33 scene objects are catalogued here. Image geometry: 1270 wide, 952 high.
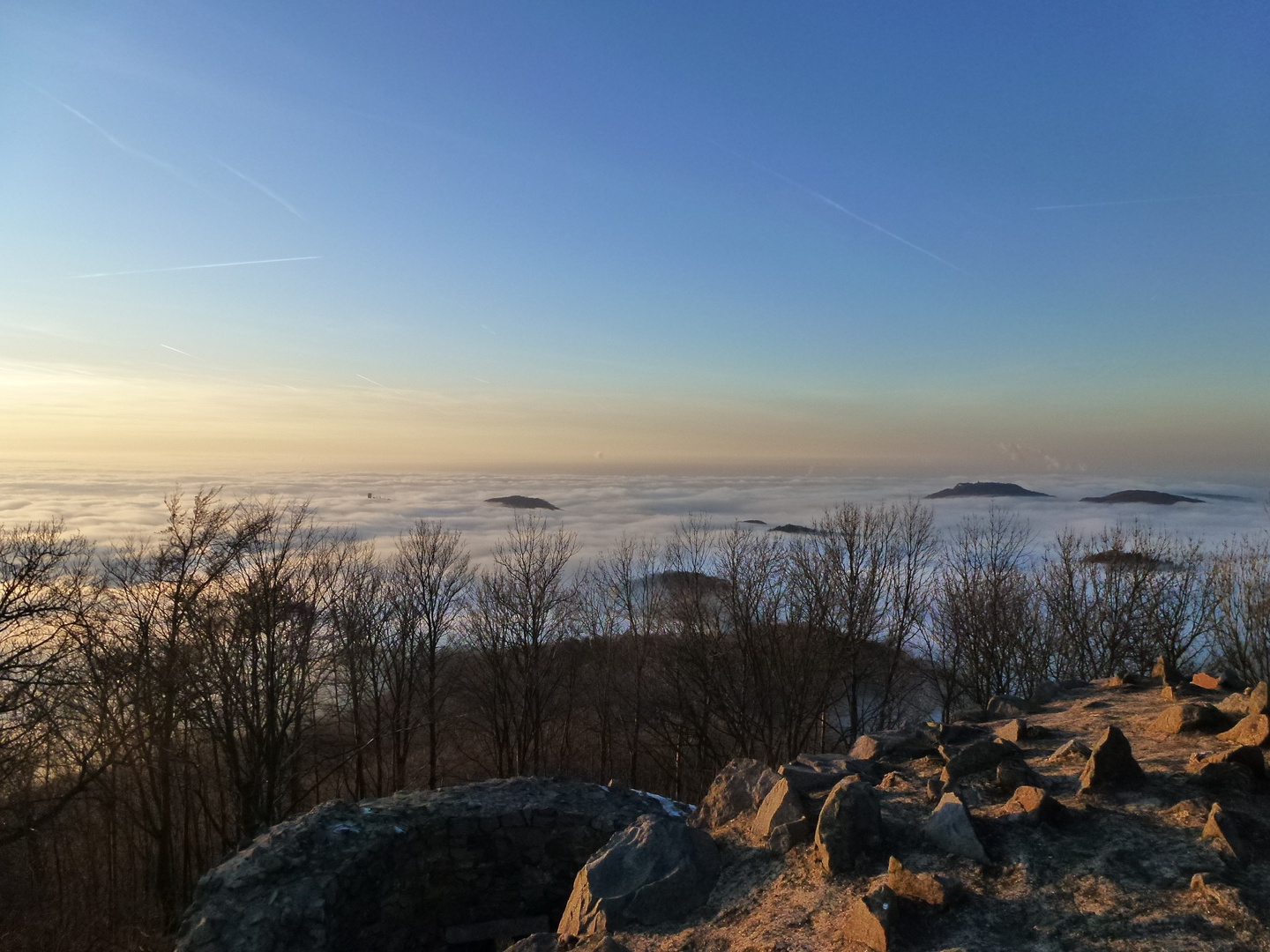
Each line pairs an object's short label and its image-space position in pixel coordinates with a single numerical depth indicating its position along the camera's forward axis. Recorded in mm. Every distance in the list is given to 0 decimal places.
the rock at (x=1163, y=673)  9402
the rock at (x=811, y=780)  6860
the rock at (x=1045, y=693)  10102
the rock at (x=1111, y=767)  5344
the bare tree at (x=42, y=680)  14453
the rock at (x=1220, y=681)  8695
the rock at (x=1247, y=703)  5922
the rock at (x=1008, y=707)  9219
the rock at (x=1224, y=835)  4207
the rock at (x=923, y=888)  4250
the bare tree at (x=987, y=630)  23406
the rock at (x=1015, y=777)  5621
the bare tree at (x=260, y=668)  17203
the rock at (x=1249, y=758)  5145
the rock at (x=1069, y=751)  6387
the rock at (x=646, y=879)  5773
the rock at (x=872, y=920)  4047
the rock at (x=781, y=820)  5891
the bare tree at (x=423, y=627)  24094
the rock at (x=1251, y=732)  5602
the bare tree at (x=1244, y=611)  18828
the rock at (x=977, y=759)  6137
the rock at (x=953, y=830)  4848
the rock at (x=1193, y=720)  6492
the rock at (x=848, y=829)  5215
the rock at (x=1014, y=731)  7492
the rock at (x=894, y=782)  6514
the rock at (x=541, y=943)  5707
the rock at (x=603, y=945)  4957
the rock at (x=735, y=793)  6988
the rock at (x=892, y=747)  7828
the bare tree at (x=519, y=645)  25750
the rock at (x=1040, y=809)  4969
